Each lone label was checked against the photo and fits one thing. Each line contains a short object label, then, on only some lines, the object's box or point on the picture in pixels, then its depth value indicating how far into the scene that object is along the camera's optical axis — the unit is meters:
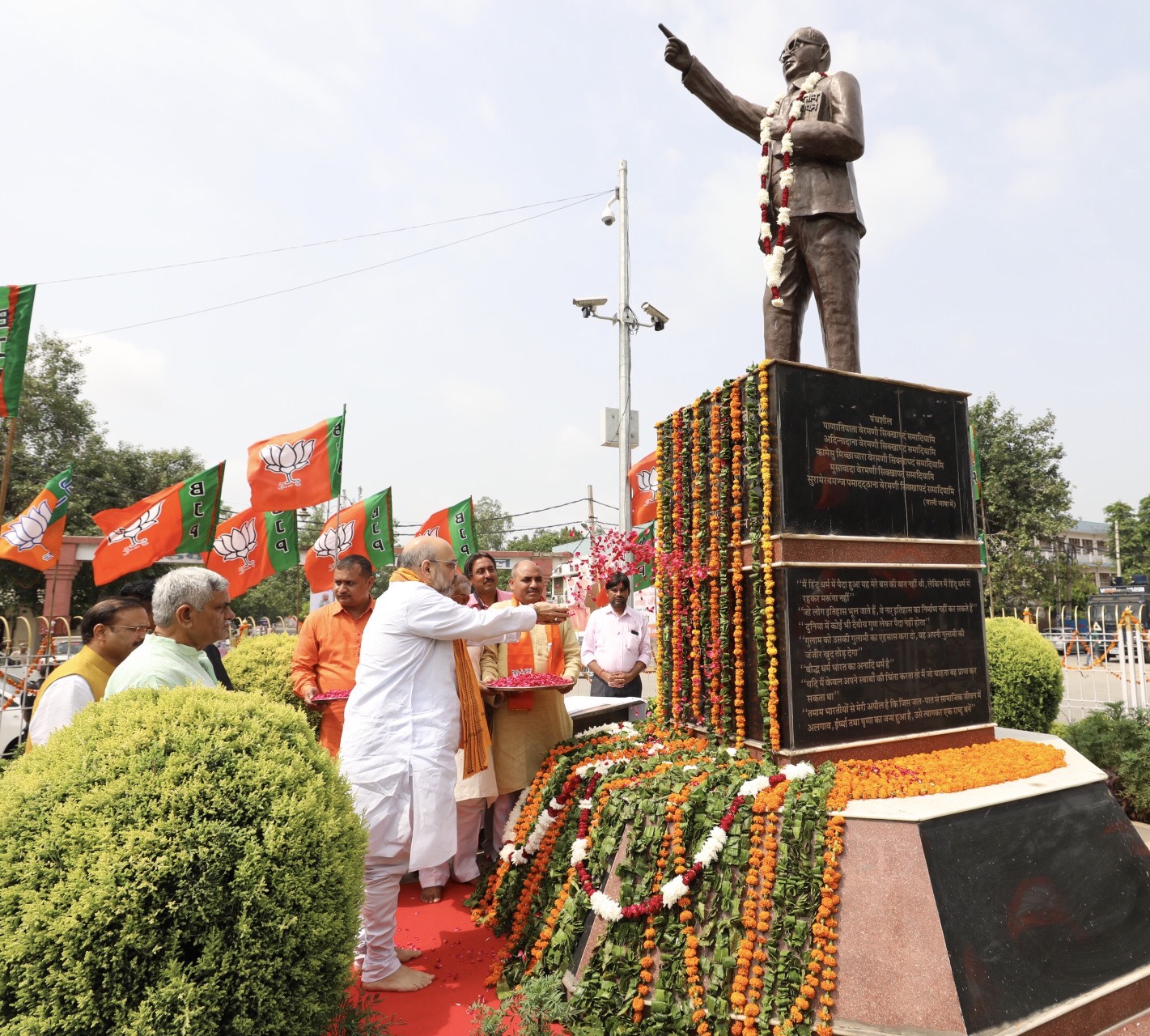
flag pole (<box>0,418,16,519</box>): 7.90
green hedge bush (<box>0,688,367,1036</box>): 1.92
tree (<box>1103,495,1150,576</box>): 43.22
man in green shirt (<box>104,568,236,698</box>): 2.80
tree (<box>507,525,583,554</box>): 61.91
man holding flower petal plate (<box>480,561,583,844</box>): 4.43
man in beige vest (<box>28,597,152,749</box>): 3.34
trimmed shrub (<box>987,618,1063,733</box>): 7.56
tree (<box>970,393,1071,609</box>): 24.69
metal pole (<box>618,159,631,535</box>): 13.38
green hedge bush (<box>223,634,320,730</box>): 5.41
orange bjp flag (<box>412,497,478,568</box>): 13.34
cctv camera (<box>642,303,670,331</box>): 13.85
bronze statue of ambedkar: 4.23
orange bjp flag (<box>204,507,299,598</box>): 10.73
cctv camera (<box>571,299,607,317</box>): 13.73
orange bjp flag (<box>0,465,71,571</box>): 9.64
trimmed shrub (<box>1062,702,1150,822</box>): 5.66
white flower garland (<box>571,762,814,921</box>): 2.86
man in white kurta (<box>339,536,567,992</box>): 3.43
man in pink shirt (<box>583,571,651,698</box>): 6.33
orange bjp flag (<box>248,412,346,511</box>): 9.59
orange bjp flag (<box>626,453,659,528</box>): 11.78
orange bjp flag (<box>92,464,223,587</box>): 9.64
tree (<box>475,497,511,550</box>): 58.91
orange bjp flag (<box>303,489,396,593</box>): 10.95
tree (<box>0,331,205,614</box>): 24.92
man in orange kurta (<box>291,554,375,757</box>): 5.07
